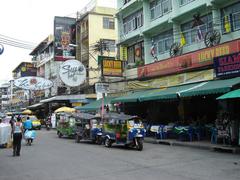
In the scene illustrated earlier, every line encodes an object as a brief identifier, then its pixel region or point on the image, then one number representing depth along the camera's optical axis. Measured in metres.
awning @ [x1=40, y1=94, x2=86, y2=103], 41.62
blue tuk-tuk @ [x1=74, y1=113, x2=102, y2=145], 21.09
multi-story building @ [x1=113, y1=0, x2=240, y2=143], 18.24
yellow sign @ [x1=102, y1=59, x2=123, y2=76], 26.61
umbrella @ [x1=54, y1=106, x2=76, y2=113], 35.02
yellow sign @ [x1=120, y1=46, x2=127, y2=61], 30.69
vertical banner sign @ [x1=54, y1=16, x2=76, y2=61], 42.40
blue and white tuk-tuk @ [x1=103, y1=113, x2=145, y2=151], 16.95
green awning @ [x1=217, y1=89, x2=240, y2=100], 14.23
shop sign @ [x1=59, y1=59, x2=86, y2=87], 25.58
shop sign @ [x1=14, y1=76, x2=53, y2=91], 27.27
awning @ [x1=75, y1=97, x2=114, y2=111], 27.64
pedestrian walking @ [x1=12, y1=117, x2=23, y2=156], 15.20
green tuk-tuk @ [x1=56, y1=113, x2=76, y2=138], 25.70
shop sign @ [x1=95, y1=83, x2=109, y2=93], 21.02
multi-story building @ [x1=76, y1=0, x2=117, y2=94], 43.03
